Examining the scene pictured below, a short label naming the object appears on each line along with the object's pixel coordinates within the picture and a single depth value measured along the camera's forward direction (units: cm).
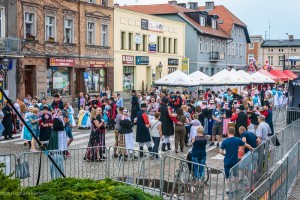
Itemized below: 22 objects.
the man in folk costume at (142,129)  1575
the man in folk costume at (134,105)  2527
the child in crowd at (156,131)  1603
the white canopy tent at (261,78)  3457
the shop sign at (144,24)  4431
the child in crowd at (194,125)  1694
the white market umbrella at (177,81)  2875
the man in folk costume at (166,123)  1781
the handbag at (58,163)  1126
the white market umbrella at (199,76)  3138
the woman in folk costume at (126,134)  1551
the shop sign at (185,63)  4972
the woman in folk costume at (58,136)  1514
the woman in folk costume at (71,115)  2222
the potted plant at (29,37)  3127
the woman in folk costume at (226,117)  1969
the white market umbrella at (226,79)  3034
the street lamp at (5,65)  2815
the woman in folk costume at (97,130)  1522
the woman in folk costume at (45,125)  1683
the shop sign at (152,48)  4578
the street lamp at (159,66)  4676
